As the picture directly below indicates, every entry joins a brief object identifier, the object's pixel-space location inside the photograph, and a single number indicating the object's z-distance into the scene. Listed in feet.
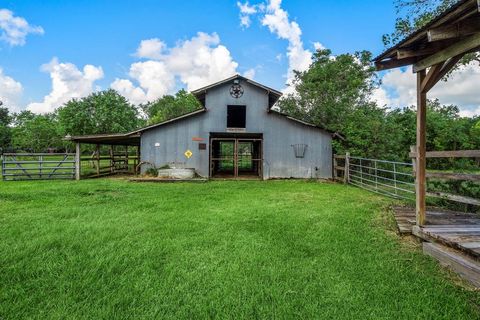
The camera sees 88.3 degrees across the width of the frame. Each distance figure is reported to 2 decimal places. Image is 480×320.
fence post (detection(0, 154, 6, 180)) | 35.79
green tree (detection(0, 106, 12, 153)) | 141.57
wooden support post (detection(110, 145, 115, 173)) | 49.23
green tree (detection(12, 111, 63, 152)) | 133.59
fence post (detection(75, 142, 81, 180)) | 37.88
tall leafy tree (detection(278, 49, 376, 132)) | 67.97
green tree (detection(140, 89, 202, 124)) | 140.77
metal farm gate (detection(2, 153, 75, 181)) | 35.88
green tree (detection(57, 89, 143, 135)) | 93.15
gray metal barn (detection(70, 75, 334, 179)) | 40.40
